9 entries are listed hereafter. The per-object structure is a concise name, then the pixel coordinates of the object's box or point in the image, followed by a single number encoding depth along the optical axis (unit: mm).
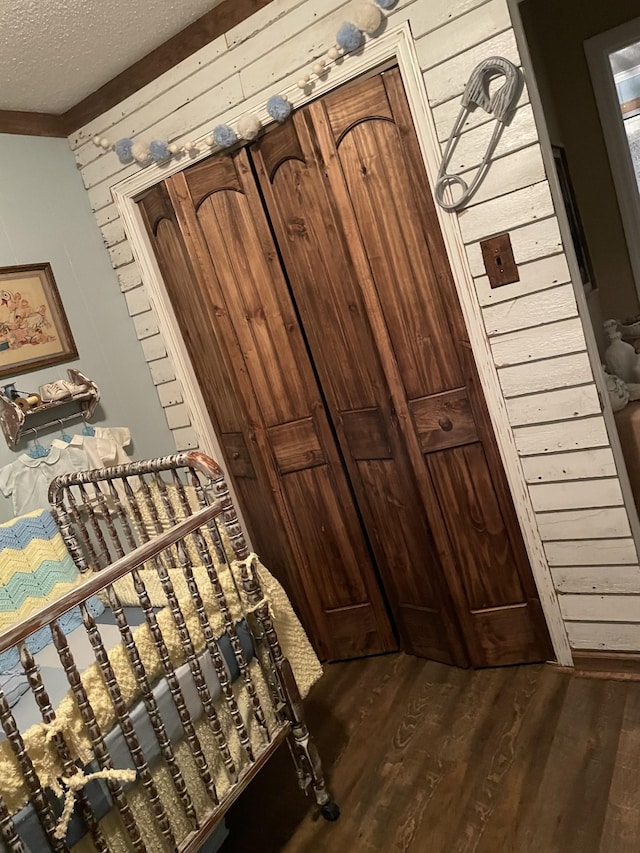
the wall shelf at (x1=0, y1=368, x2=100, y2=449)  2135
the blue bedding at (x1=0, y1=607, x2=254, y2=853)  1247
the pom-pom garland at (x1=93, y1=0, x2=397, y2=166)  1834
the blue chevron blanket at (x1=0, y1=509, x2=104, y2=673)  1873
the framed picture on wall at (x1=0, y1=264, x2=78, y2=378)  2215
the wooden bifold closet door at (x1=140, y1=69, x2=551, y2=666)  2035
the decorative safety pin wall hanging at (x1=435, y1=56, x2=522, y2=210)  1704
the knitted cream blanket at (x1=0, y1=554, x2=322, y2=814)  1237
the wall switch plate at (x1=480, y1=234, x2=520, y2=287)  1853
